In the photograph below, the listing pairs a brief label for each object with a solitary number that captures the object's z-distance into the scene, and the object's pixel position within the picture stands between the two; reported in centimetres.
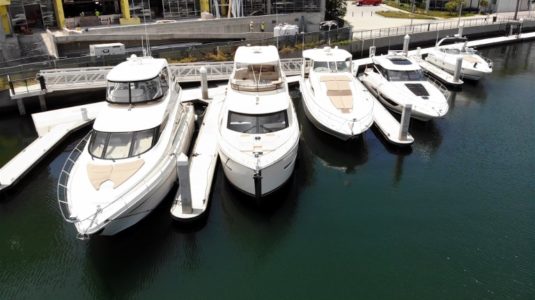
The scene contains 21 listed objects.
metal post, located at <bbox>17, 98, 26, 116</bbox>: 2363
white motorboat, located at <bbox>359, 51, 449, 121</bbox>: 2142
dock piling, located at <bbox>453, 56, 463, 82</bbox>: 2716
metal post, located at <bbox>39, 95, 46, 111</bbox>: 2393
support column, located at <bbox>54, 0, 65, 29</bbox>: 3562
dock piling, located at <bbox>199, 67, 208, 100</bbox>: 2425
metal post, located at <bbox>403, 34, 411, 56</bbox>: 3309
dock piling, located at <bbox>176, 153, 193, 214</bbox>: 1297
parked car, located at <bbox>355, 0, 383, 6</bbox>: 6638
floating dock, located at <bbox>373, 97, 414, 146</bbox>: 1938
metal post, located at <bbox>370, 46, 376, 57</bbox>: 3101
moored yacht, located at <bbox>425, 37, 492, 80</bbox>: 2862
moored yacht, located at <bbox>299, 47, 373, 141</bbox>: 1889
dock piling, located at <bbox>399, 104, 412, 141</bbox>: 1870
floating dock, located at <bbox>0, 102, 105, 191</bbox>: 1691
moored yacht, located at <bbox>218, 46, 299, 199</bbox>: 1453
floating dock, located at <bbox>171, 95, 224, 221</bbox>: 1348
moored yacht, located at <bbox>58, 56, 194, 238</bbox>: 1255
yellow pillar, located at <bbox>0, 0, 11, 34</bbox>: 3188
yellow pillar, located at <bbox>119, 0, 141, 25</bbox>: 3694
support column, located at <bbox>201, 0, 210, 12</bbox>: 3975
